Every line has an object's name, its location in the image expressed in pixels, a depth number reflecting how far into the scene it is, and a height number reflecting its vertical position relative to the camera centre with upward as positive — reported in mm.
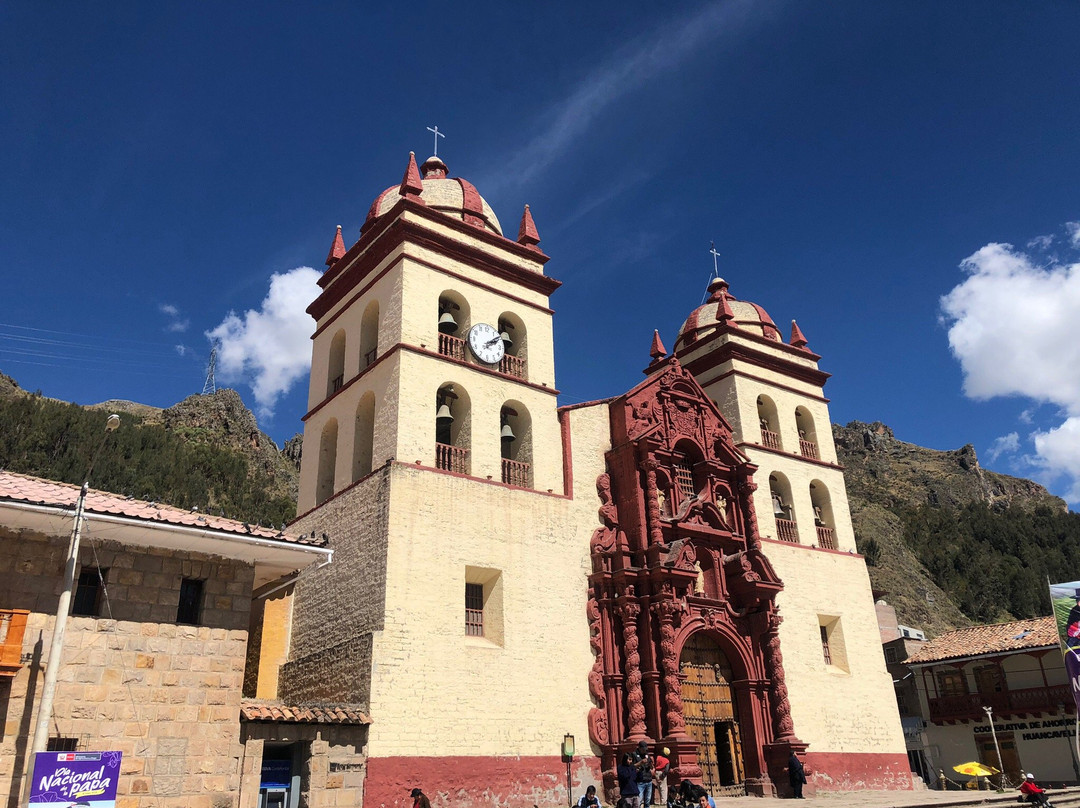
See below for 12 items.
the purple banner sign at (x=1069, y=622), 17906 +2592
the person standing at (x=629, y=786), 16094 -188
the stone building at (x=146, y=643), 12383 +2137
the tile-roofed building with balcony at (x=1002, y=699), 32750 +2241
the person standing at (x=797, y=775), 21203 -158
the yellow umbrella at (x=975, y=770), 22578 -198
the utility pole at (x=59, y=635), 10781 +1964
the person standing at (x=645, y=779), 17453 -81
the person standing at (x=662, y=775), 18625 -24
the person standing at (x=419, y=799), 14141 -234
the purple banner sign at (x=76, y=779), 10656 +215
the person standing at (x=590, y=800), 15695 -390
